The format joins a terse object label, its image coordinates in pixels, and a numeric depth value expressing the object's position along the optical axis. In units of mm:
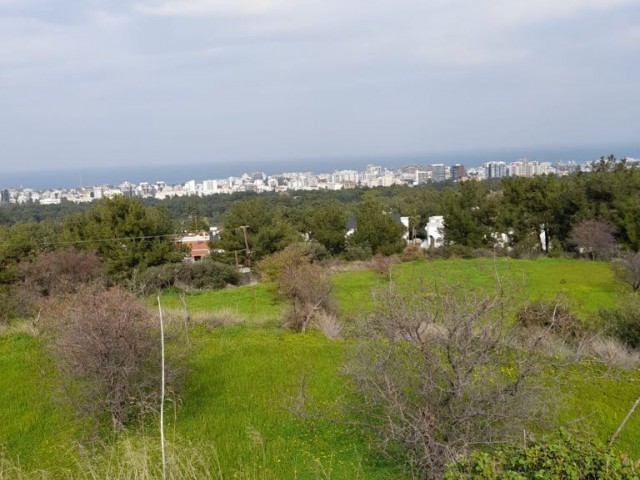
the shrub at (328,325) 11297
